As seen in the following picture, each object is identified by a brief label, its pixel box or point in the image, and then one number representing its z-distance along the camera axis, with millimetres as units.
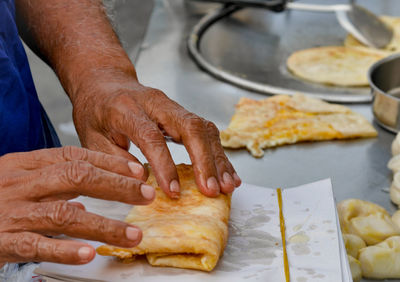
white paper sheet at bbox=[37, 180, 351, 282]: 809
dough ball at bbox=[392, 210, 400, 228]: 905
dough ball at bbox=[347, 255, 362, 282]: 853
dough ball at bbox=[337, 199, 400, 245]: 889
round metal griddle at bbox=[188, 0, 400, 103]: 1203
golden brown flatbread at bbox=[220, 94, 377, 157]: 1066
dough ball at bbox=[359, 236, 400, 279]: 859
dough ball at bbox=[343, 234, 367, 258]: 876
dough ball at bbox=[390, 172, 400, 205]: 948
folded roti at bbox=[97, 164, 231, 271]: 811
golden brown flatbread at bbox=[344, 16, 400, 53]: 1394
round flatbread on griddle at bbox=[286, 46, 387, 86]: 1218
